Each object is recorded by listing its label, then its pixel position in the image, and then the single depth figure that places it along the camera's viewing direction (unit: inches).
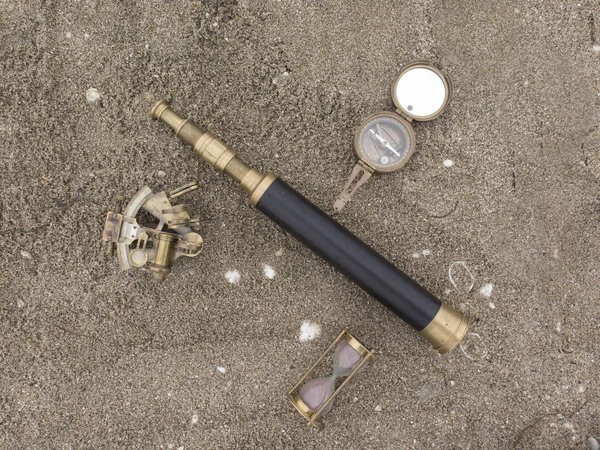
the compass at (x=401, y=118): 22.3
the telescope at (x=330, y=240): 21.2
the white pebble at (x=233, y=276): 23.2
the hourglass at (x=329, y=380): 21.9
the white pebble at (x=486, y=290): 23.5
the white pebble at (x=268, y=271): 23.3
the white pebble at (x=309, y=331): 23.3
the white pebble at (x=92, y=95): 22.9
